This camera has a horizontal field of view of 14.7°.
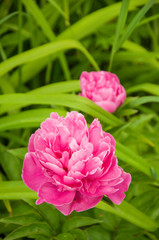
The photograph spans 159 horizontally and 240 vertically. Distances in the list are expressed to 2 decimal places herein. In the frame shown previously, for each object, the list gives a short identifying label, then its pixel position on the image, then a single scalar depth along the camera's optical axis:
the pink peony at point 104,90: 1.06
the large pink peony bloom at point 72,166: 0.81
